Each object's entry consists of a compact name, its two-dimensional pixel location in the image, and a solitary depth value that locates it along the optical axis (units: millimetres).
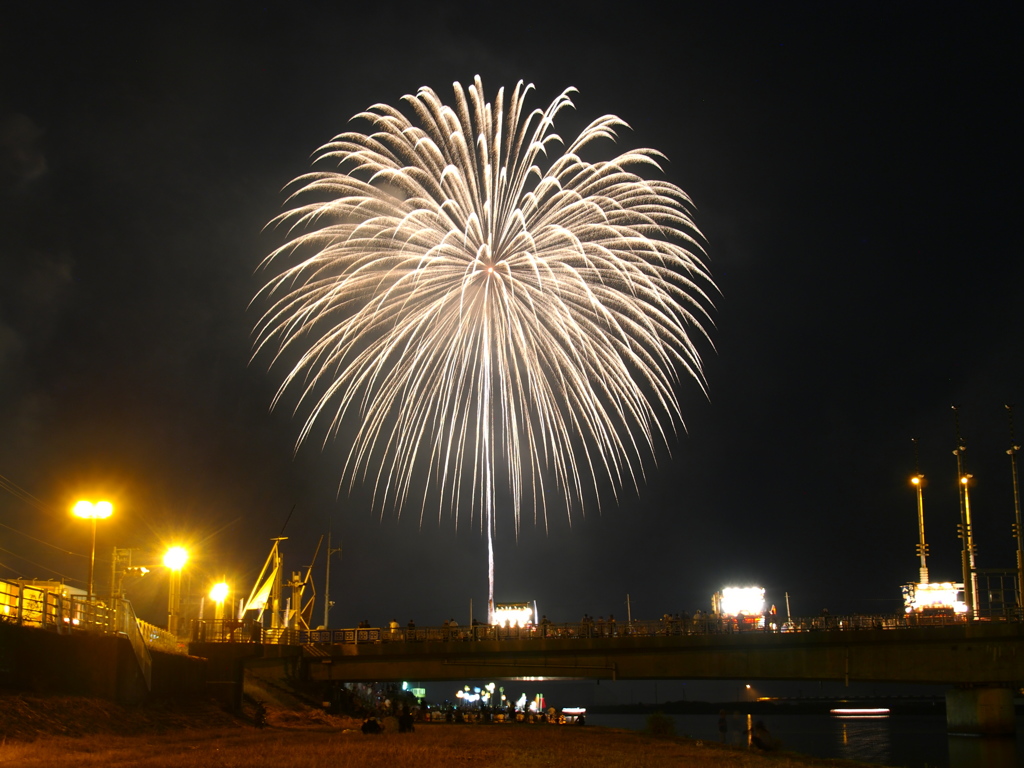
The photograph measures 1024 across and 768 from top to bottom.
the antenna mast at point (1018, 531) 61453
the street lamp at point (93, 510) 32406
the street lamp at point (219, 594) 74750
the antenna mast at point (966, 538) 66812
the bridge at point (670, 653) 49312
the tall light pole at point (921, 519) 82812
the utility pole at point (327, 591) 93306
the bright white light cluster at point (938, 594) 84875
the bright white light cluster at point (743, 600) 94750
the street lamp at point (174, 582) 46812
